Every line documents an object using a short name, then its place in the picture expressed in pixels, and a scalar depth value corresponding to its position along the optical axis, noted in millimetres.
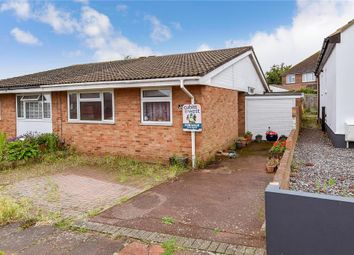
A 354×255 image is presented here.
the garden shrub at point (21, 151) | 10916
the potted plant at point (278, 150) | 10102
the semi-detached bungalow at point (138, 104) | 10141
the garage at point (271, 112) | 15242
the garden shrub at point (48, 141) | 12375
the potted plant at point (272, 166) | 8889
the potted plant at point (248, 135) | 15098
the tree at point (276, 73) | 60000
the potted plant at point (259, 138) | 15607
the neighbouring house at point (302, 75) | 49719
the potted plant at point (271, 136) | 15023
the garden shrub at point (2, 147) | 10833
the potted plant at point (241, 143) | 13853
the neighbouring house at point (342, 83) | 10656
